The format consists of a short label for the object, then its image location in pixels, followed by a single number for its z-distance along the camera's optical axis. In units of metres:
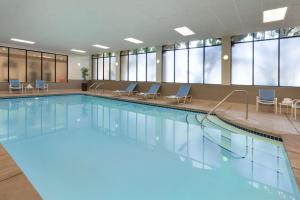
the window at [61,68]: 14.14
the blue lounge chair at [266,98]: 6.32
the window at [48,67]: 13.48
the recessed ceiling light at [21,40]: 9.67
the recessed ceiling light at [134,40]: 9.08
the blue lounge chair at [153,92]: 9.99
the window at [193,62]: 9.08
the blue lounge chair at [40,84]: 12.07
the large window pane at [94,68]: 15.41
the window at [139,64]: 11.59
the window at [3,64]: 11.55
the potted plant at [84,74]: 14.66
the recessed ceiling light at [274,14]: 5.12
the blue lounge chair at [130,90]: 11.20
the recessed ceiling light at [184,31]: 7.03
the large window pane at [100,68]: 14.98
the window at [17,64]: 11.94
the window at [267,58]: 7.20
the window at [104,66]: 14.12
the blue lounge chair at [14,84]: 11.04
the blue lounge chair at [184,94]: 8.57
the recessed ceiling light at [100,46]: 10.89
